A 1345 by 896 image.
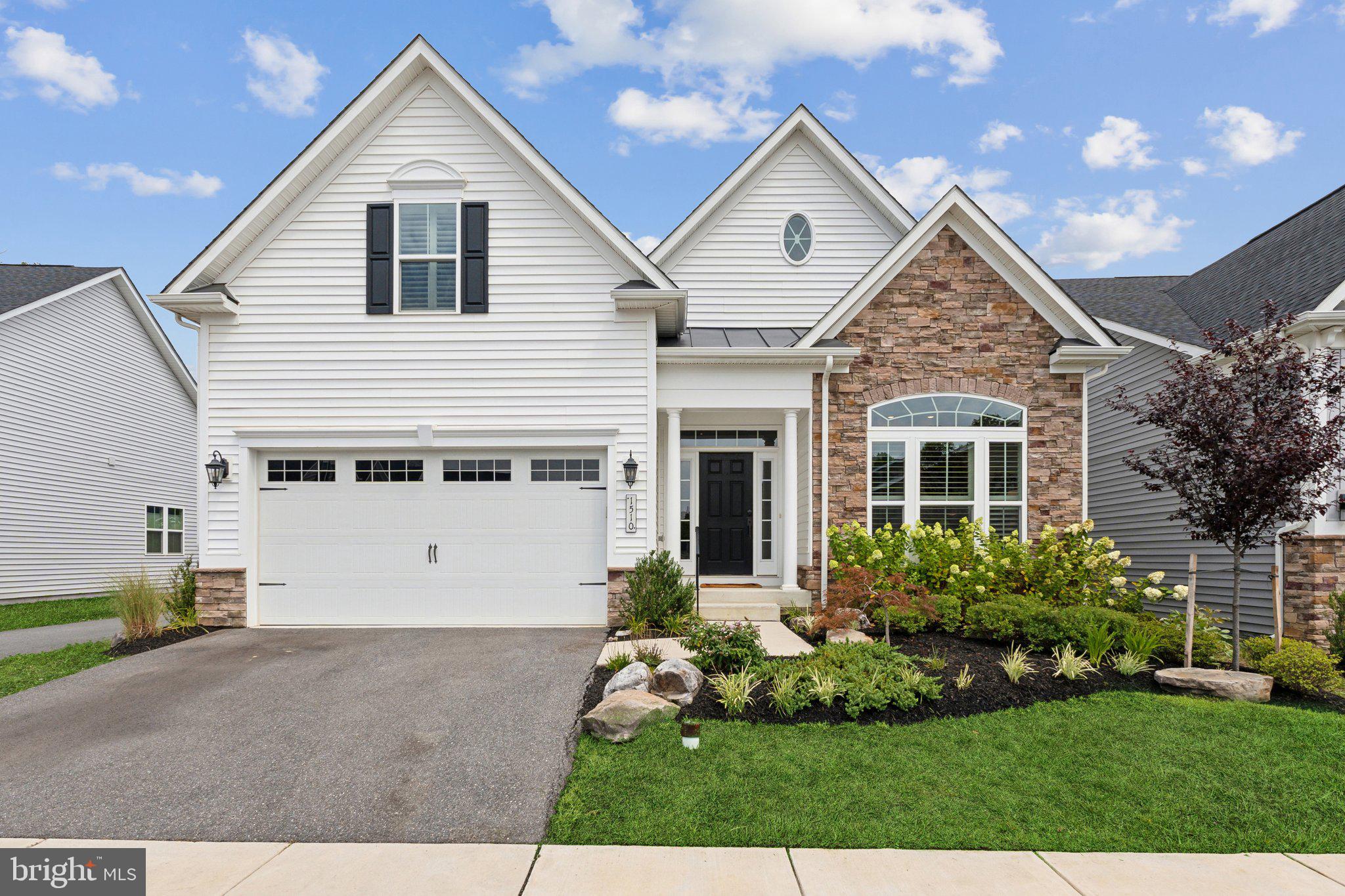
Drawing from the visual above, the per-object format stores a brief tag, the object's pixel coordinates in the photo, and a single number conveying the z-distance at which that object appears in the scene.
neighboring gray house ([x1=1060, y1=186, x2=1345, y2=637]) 9.42
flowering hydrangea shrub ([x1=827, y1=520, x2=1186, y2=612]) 9.88
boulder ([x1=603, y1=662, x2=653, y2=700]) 6.84
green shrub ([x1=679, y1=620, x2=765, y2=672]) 7.34
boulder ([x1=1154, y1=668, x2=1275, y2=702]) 7.02
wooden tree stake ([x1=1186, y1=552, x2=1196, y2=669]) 7.56
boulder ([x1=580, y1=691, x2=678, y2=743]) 5.89
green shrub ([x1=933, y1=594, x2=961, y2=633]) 9.25
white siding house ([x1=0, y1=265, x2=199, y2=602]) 15.52
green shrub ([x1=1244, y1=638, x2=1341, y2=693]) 7.30
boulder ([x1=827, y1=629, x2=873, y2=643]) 8.66
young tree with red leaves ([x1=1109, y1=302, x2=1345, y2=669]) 7.37
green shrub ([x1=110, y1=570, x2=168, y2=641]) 9.25
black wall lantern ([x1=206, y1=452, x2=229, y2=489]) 10.02
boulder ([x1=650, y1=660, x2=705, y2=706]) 6.61
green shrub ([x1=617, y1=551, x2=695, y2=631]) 9.41
